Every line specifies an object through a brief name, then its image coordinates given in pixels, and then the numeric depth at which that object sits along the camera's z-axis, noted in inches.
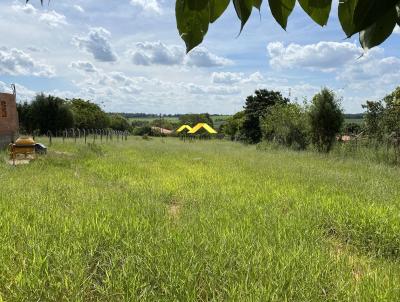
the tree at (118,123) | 3581.2
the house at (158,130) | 3681.8
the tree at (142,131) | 3576.8
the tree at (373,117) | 819.2
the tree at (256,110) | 1891.0
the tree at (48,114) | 1876.2
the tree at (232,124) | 2934.5
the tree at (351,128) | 981.9
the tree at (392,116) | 749.3
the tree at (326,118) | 918.4
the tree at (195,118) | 4557.1
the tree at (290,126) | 1131.9
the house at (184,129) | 3465.1
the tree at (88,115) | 2596.0
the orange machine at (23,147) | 628.7
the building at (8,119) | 900.6
